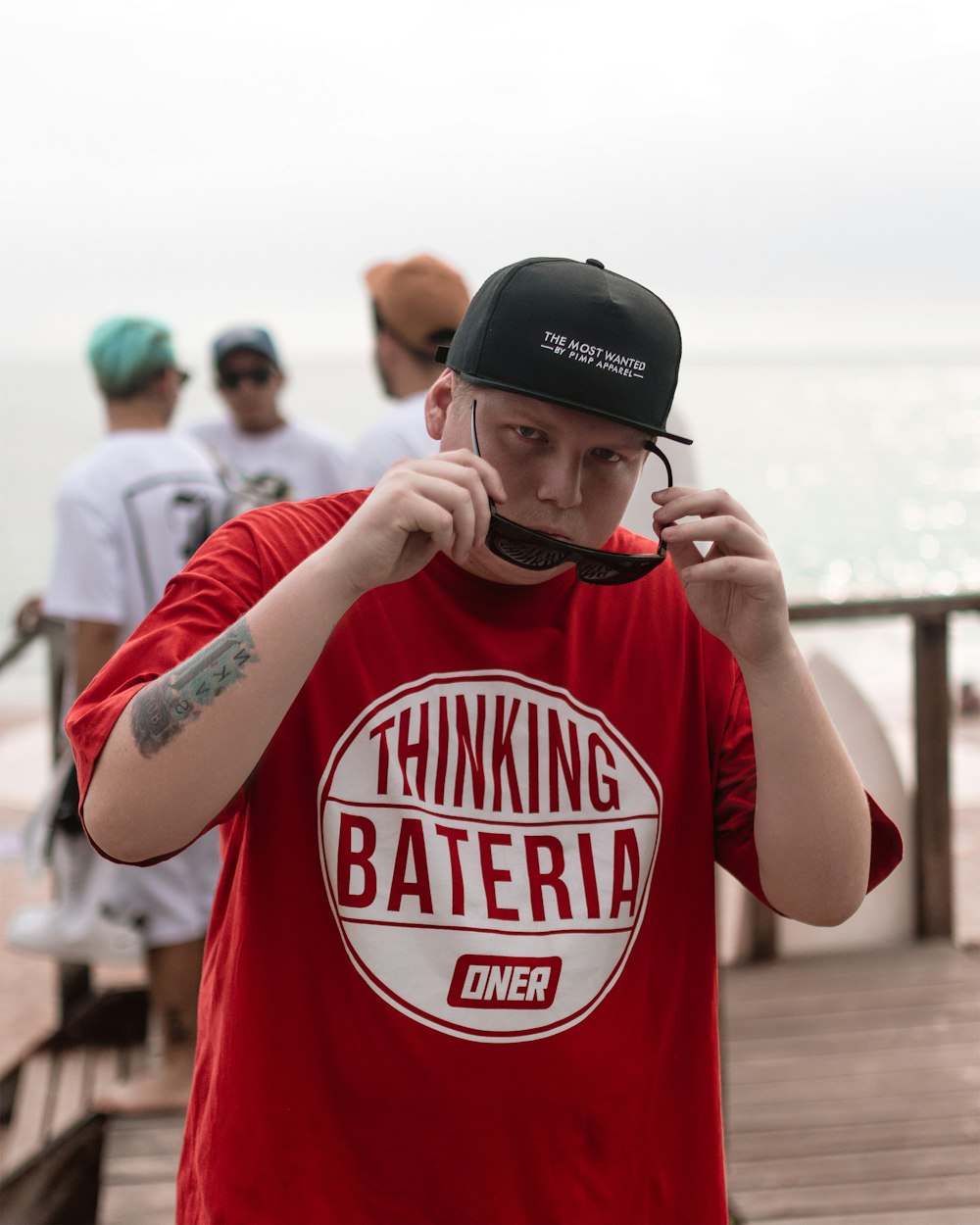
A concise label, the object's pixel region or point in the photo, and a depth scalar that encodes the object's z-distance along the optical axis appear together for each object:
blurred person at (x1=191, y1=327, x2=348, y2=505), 4.61
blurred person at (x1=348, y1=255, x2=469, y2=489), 3.20
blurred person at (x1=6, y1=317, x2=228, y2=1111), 3.28
